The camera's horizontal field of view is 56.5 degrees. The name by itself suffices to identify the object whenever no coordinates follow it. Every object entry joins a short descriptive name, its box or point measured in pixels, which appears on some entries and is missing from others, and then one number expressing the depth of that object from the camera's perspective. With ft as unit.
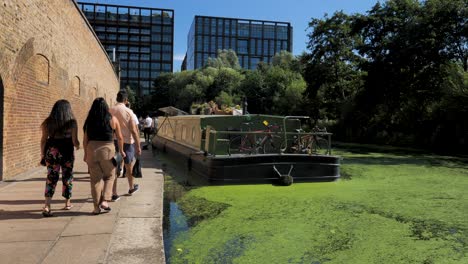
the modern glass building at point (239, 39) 394.73
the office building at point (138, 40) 337.93
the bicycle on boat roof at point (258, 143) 34.37
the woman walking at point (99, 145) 18.06
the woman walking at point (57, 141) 17.98
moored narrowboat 31.01
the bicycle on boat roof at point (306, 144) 35.78
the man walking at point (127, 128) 21.68
